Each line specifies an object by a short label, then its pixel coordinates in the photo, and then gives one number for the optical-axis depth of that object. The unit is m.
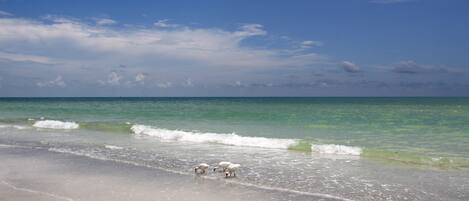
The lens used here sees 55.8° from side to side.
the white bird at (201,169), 12.77
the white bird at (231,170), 12.38
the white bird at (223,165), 12.56
